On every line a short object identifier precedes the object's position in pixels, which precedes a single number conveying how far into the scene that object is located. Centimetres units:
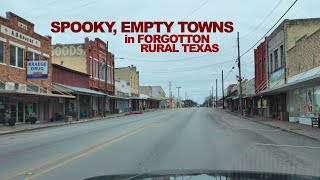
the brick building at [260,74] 3192
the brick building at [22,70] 2193
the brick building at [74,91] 2910
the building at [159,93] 10235
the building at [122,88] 5328
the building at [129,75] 6134
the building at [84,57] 3782
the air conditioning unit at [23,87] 2337
